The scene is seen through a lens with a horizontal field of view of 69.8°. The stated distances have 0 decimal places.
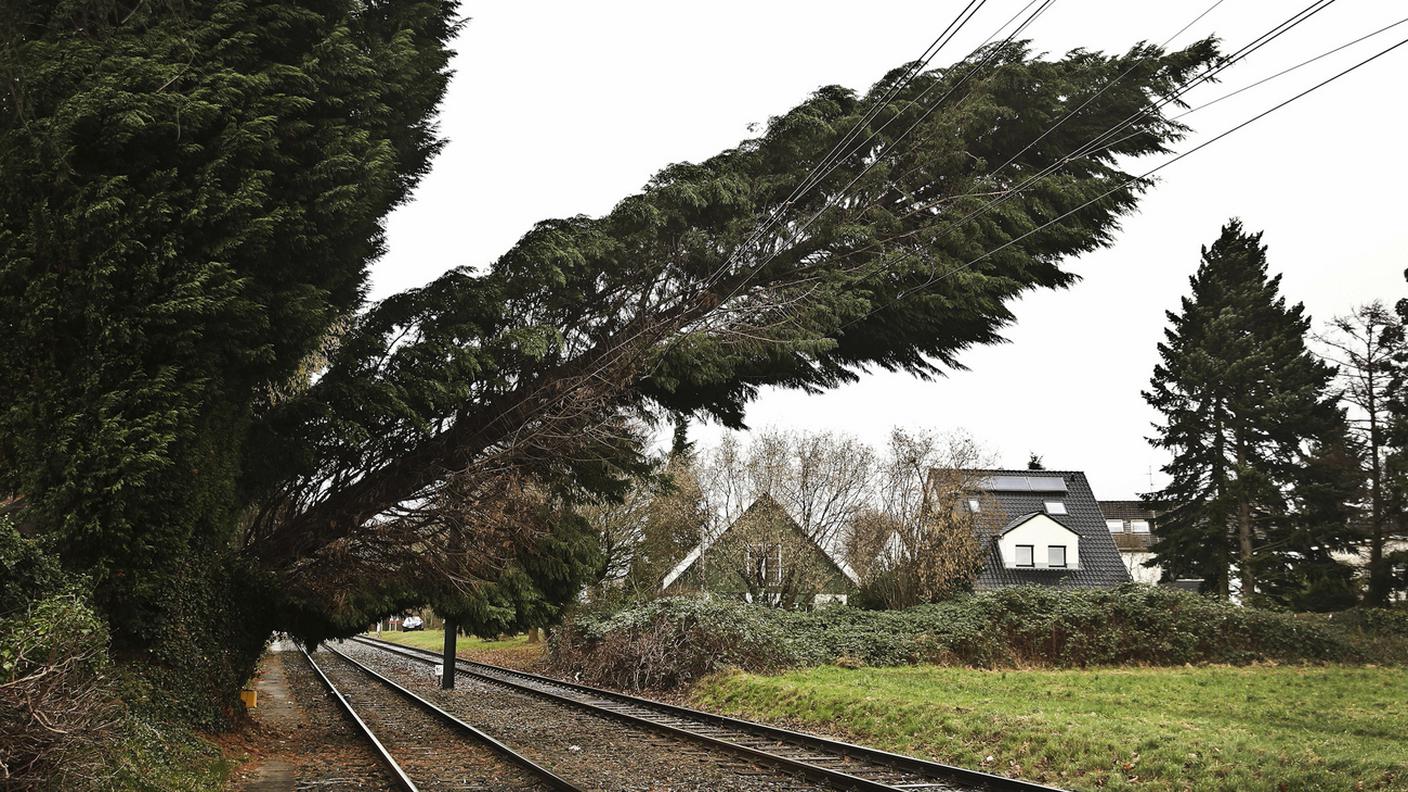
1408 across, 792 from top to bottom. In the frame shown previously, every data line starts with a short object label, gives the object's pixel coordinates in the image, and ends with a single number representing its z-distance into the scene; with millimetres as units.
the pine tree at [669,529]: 32059
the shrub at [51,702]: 6586
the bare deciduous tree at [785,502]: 30156
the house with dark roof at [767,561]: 30047
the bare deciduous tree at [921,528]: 29703
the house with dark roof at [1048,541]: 42938
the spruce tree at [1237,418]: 35156
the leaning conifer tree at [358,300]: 11109
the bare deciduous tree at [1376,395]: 28344
